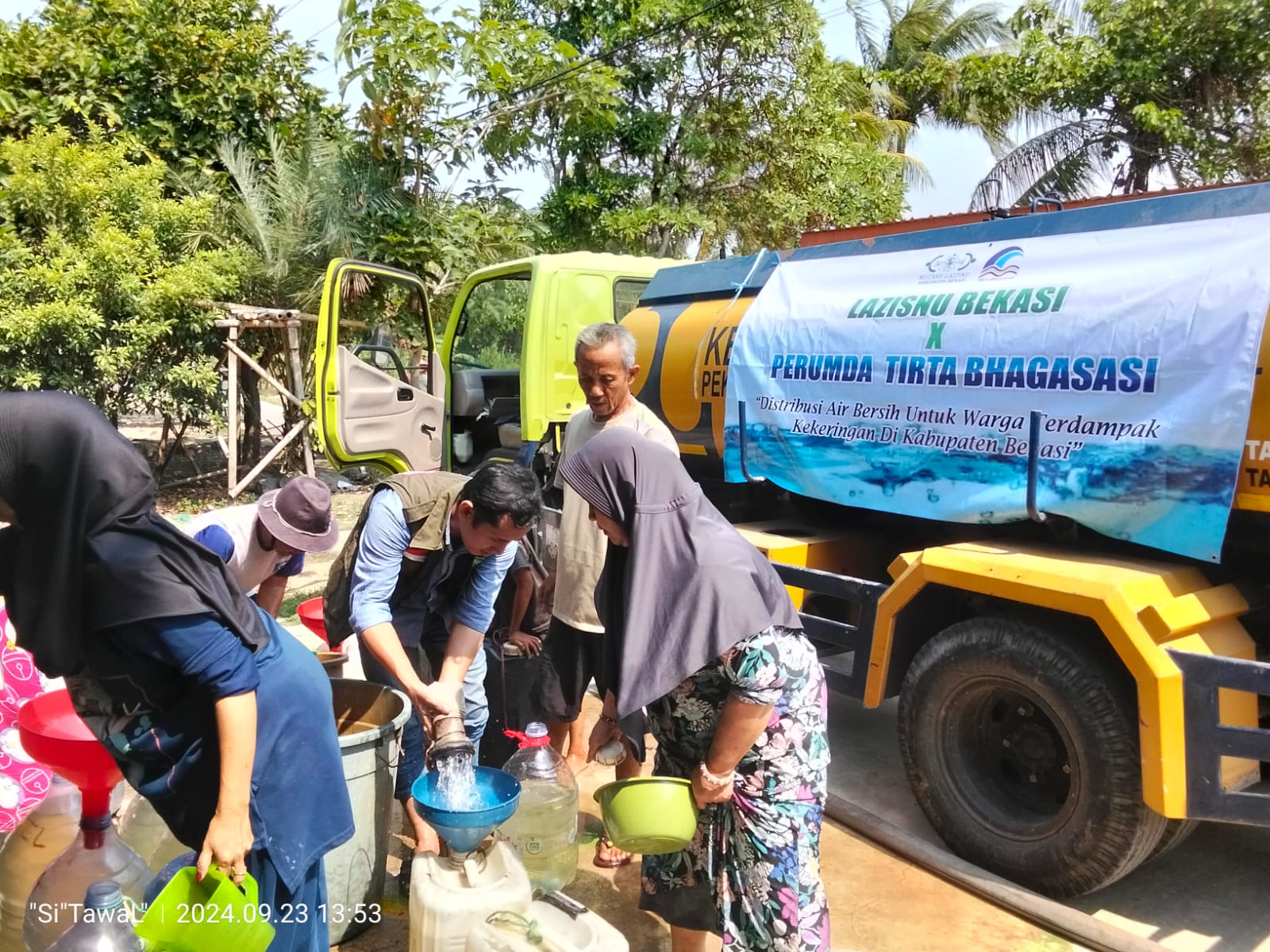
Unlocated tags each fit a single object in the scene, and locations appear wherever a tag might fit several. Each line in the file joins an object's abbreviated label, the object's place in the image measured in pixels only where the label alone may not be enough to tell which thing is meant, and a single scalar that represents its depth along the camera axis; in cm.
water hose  284
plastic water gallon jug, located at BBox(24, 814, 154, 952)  226
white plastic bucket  272
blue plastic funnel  235
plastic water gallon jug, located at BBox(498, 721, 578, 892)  307
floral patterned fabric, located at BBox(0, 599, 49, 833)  303
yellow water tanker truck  271
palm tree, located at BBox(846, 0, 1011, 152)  1844
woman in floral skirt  206
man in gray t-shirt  349
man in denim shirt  270
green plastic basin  216
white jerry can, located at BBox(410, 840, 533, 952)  235
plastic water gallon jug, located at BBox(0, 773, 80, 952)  261
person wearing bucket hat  288
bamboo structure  999
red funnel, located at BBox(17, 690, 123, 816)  220
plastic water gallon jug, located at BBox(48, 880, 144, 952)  192
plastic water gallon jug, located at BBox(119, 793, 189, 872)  279
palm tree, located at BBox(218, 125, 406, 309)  1082
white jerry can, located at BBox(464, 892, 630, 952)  219
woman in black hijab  163
